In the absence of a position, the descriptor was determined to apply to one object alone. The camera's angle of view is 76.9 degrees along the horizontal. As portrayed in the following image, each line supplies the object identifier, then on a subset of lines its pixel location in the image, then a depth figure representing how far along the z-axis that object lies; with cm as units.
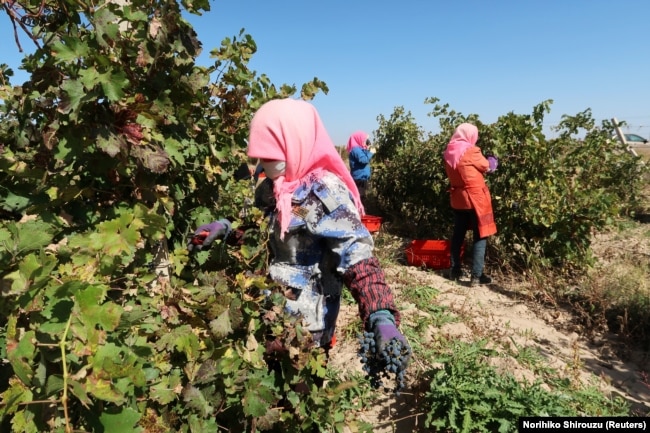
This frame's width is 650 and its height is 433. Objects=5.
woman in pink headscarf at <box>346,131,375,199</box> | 703
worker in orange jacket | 445
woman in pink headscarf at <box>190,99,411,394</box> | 151
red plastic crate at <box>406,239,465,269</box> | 521
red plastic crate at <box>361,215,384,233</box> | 528
